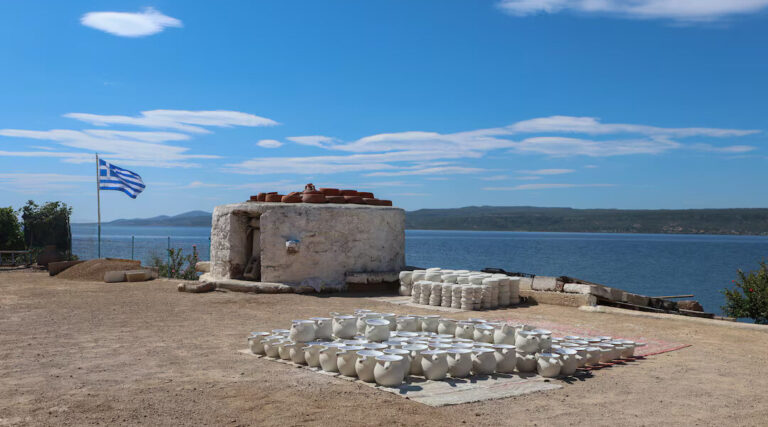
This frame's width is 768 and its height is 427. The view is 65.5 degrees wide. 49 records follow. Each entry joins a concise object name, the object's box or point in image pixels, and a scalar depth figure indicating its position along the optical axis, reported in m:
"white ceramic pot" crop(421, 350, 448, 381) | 6.23
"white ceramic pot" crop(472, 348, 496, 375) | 6.52
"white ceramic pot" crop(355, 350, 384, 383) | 6.15
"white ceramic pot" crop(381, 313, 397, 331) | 8.35
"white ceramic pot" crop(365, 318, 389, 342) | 7.26
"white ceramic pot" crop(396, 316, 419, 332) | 8.34
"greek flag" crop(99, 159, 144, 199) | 20.61
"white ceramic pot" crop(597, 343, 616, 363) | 7.34
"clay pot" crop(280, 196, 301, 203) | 15.52
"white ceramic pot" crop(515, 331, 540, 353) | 6.86
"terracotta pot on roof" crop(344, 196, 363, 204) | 15.73
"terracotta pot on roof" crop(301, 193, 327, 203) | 15.28
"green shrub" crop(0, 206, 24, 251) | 23.78
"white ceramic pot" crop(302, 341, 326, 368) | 6.86
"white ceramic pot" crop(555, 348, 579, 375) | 6.63
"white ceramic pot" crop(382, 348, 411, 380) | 6.15
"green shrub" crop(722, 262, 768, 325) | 13.73
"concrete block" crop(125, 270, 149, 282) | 17.20
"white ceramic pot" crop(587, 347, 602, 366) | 7.14
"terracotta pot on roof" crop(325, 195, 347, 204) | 15.50
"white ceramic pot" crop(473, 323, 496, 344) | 7.62
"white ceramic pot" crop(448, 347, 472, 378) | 6.36
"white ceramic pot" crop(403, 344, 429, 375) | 6.39
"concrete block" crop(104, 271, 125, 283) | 17.22
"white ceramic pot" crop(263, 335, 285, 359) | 7.33
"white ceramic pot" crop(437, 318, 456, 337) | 8.14
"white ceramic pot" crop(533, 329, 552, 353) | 6.94
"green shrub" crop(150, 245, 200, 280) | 20.41
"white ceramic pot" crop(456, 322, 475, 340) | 7.85
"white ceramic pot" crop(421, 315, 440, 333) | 8.38
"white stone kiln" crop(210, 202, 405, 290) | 14.52
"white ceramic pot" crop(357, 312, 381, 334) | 8.06
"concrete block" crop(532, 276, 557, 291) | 13.01
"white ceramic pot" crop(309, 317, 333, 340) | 7.50
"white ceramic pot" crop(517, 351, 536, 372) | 6.71
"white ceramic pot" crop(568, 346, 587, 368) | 6.97
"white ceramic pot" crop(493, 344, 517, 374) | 6.65
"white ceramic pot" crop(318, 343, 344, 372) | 6.59
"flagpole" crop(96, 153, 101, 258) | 20.73
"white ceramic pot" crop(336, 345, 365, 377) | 6.37
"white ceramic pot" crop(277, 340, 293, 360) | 7.17
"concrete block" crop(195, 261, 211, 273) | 19.48
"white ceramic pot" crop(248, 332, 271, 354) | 7.59
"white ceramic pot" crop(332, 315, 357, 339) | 7.59
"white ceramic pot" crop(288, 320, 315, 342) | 7.31
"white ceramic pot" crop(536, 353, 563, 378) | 6.54
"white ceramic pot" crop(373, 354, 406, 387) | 6.00
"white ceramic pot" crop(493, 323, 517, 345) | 7.36
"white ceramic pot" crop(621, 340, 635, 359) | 7.67
